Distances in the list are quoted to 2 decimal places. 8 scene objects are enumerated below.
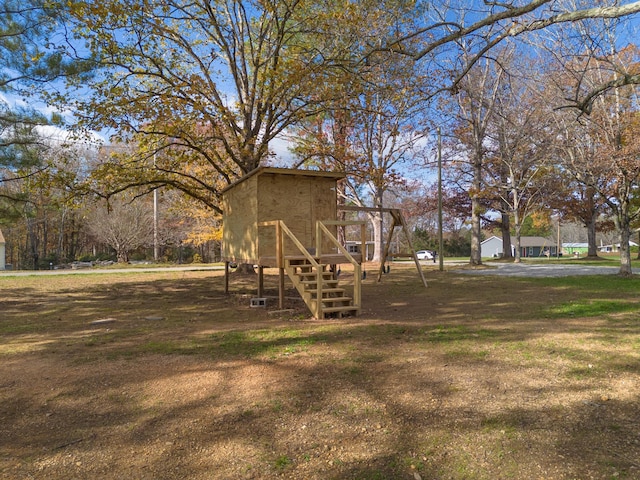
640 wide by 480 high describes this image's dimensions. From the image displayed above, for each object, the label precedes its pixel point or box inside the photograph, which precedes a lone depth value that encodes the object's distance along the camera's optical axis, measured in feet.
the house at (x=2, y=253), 116.57
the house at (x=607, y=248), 284.49
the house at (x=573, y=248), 255.70
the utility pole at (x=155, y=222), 109.40
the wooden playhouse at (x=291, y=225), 27.89
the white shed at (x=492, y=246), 240.32
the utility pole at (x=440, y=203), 66.81
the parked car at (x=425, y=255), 149.36
